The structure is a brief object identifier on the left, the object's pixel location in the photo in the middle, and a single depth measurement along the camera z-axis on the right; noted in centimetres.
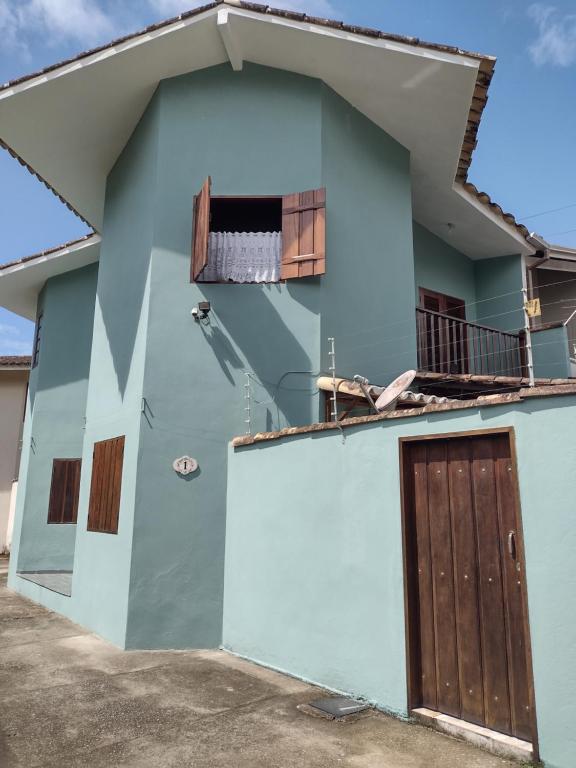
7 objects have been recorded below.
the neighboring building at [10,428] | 2047
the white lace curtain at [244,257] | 862
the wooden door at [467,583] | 446
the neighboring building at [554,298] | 1202
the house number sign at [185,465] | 793
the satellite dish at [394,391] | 718
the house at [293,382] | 467
